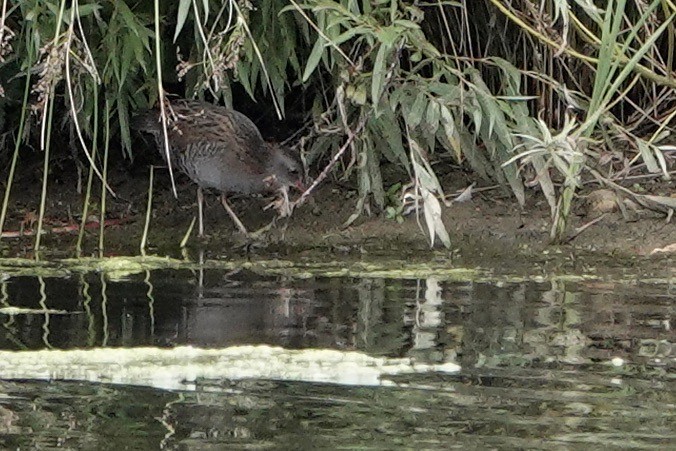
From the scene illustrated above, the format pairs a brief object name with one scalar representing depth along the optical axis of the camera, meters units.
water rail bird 14.80
